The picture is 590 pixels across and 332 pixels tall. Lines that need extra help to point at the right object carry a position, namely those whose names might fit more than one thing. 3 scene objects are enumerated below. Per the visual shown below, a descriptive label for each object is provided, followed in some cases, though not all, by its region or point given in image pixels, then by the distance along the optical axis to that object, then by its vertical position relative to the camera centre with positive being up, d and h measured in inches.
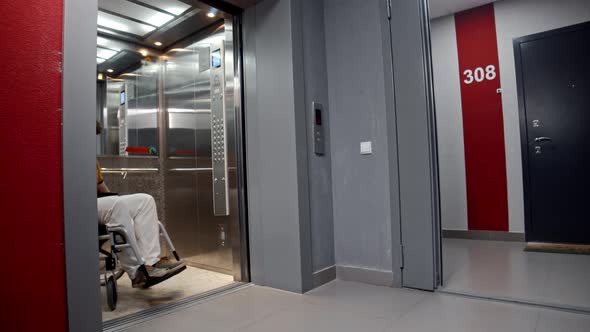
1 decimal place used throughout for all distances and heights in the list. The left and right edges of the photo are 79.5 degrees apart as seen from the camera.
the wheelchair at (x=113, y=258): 94.0 -18.7
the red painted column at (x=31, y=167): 56.7 +4.2
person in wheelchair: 96.8 -11.2
